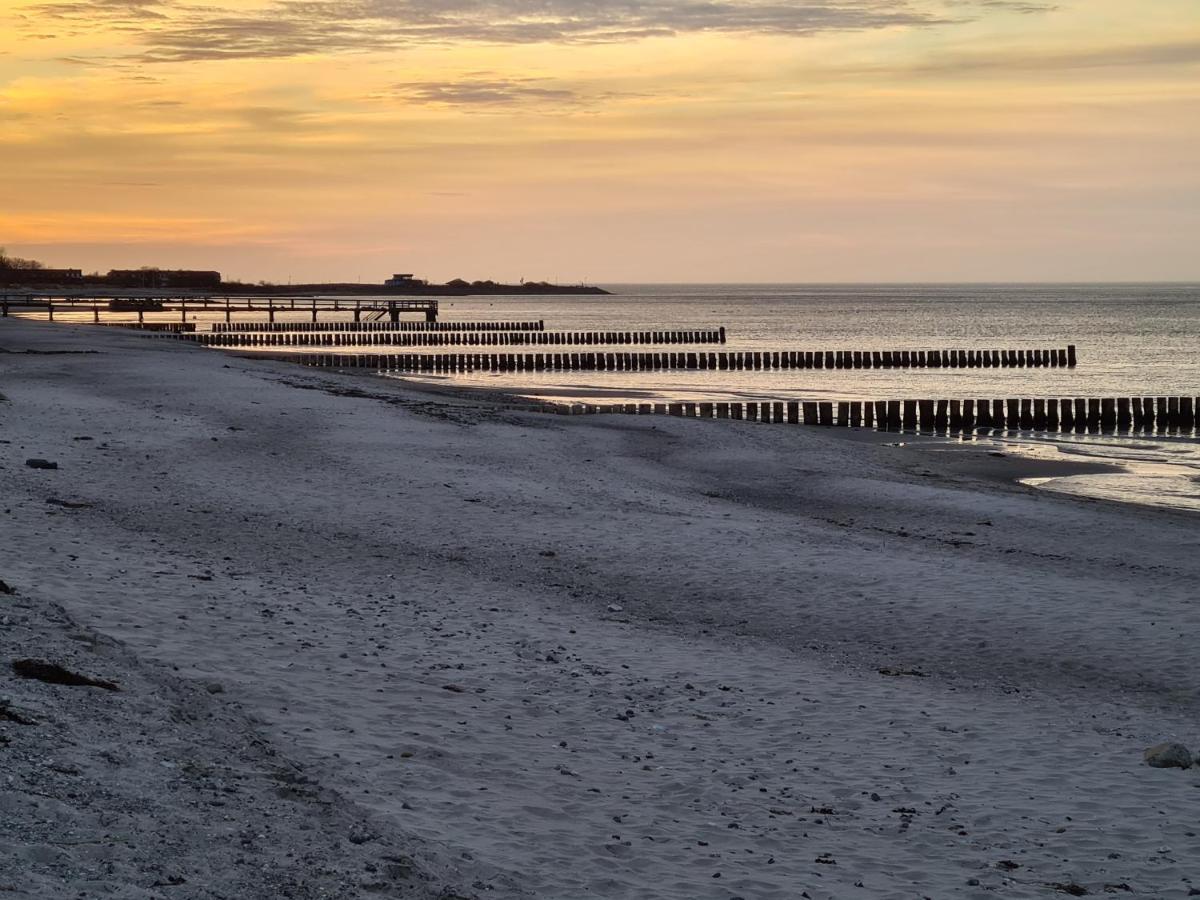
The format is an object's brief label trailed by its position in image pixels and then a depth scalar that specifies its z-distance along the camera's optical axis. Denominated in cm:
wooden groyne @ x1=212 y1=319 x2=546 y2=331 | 10494
